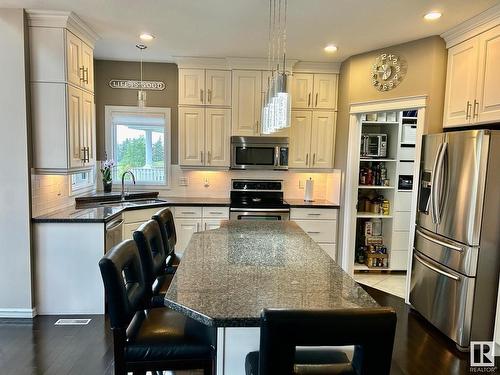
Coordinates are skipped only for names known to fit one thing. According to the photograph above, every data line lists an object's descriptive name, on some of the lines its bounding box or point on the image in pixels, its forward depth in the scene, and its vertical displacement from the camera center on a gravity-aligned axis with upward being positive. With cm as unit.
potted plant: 448 -28
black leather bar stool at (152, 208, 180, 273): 245 -58
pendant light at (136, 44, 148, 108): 391 +69
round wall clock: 355 +99
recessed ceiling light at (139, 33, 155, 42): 350 +126
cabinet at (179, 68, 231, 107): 439 +94
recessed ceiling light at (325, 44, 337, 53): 373 +127
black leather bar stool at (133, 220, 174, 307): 196 -64
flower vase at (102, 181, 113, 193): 449 -41
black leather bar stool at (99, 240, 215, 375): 146 -84
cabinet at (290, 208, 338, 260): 441 -82
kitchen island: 134 -58
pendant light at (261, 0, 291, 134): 197 +38
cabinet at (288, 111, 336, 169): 453 +29
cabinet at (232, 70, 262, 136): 438 +75
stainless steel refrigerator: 261 -56
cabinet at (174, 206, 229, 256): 437 -78
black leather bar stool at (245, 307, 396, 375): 96 -49
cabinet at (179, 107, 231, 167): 443 +28
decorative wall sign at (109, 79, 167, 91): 460 +97
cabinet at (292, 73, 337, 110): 448 +95
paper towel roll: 470 -40
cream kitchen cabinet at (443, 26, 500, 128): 275 +74
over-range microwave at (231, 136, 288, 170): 448 +9
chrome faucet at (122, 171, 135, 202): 444 -30
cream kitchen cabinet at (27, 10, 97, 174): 299 +59
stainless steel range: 435 -57
